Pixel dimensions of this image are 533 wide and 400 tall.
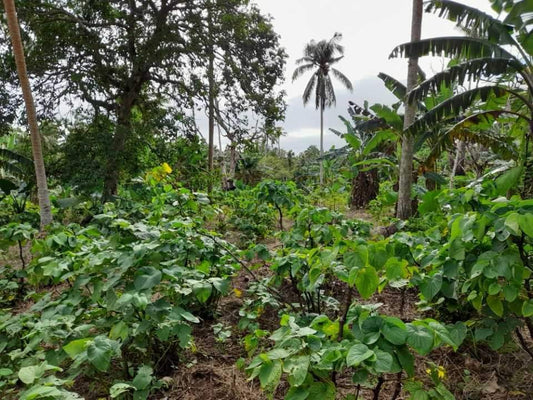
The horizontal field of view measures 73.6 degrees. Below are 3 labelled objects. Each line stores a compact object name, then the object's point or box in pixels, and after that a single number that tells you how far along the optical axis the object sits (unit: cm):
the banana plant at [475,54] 529
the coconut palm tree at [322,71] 2542
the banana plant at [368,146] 722
